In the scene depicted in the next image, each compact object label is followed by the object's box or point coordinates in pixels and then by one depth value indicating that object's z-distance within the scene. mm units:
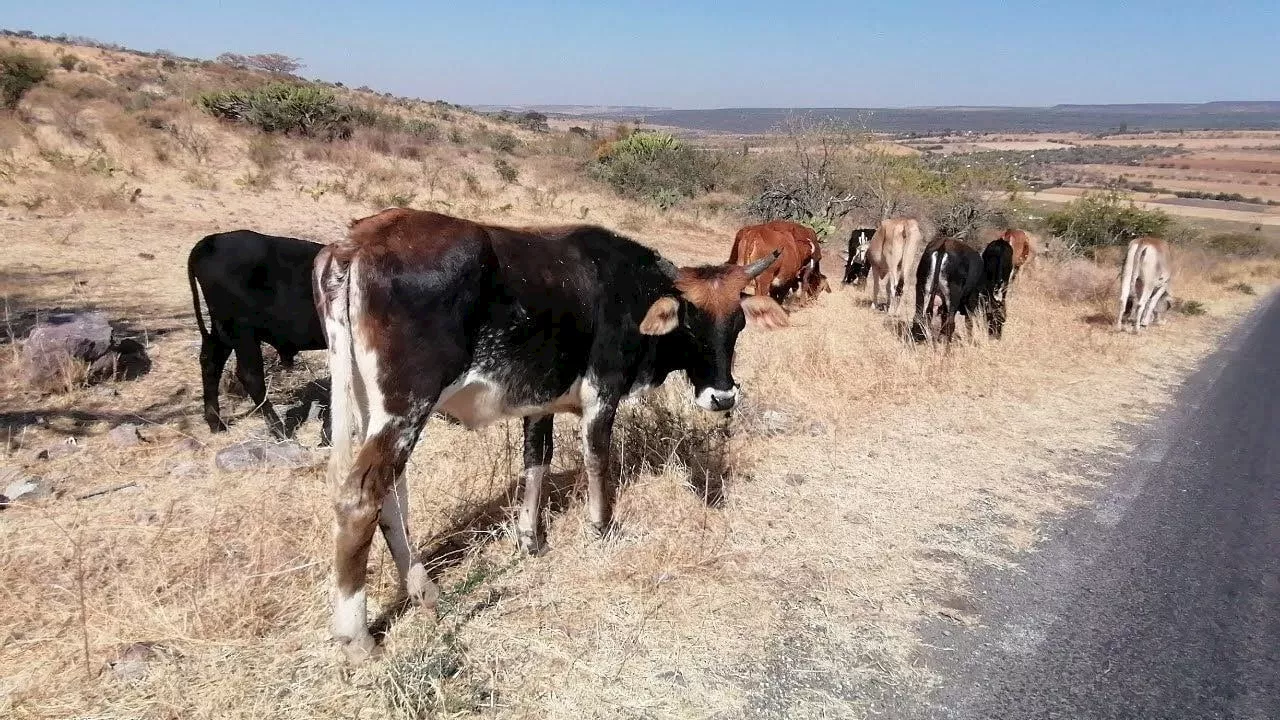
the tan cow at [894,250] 11406
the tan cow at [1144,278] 11984
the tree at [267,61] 52812
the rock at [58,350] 5754
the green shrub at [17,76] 18781
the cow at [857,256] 14711
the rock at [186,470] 4512
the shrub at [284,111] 20859
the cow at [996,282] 10055
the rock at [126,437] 4984
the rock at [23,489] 4047
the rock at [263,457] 4543
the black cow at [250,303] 5469
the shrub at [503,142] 28391
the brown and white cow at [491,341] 2791
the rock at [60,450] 4781
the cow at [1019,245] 14250
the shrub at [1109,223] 21609
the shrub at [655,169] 23438
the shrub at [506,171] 21641
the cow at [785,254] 11000
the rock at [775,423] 6031
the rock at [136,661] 2699
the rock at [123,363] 6035
